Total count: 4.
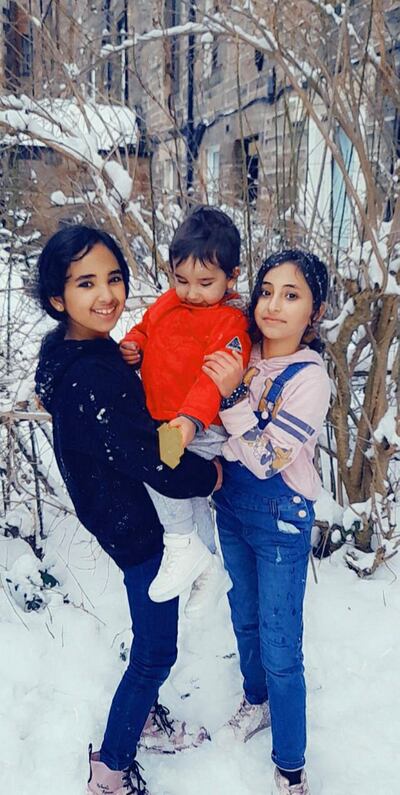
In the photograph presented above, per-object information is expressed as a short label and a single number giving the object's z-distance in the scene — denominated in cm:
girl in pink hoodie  168
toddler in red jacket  173
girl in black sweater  159
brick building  283
